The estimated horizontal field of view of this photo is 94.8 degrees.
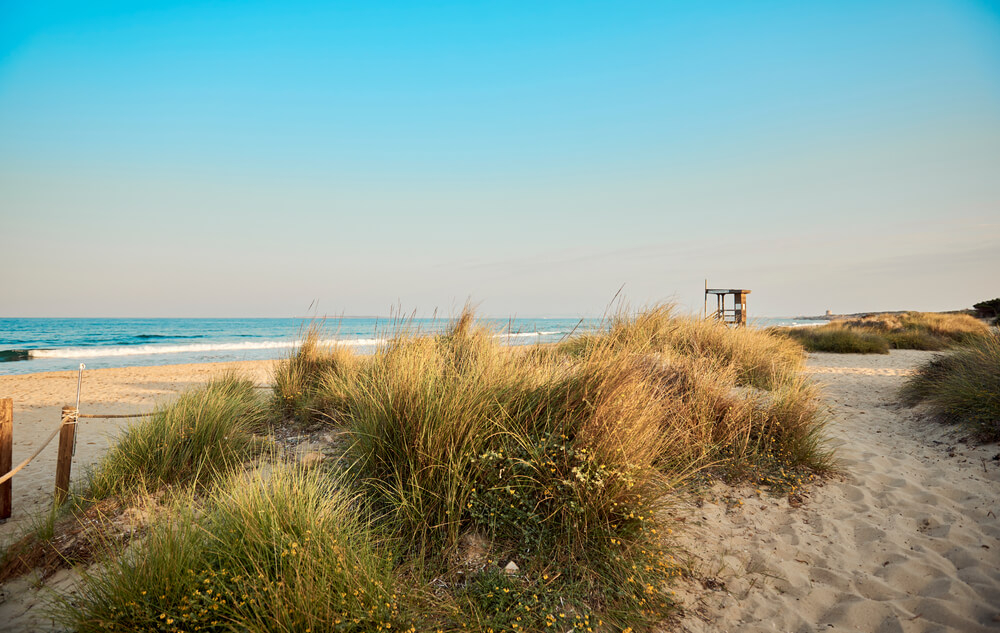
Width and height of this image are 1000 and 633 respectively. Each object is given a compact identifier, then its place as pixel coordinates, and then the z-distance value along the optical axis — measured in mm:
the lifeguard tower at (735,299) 20027
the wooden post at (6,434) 3932
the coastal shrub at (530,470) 2846
